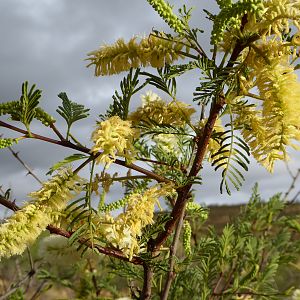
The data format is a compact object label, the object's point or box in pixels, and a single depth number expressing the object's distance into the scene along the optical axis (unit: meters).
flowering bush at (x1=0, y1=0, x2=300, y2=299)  0.22
